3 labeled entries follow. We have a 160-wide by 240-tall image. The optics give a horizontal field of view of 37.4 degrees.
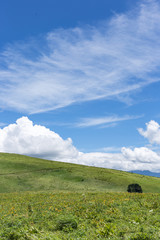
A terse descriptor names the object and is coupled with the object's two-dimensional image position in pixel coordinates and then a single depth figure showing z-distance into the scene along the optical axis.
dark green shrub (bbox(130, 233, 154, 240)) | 14.66
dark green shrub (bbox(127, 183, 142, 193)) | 55.19
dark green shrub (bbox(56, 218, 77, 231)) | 18.90
